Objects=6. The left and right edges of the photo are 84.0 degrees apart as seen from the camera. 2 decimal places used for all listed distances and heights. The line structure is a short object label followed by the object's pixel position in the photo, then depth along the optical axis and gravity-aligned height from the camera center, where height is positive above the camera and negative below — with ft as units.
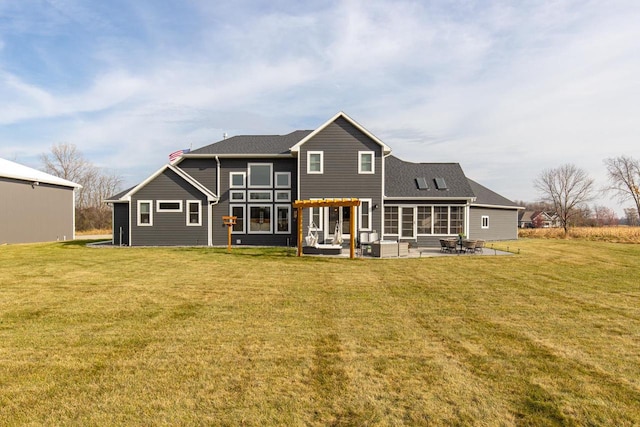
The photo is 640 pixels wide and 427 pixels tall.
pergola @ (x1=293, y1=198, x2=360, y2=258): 50.79 +2.10
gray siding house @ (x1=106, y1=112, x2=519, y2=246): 67.15 +4.91
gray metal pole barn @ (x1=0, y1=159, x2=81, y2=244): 73.97 +2.96
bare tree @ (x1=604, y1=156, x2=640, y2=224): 147.95 +16.80
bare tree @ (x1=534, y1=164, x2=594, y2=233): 160.56 +9.20
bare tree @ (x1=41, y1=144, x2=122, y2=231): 135.09 +13.11
